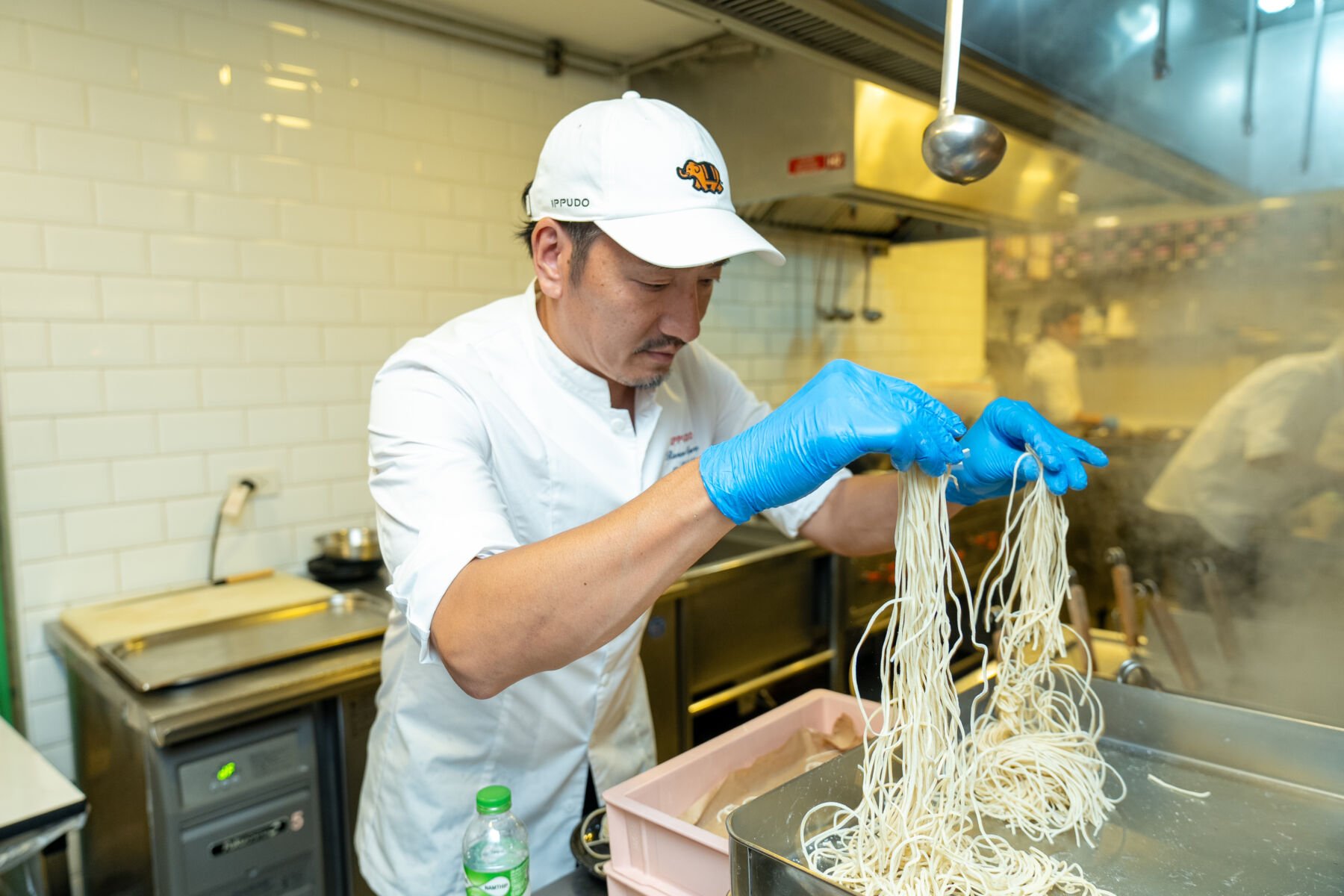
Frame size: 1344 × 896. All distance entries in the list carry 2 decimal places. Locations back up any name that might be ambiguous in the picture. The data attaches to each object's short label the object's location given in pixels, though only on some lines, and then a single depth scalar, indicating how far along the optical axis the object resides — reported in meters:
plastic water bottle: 1.13
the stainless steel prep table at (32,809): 1.58
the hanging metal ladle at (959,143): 1.23
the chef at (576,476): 1.14
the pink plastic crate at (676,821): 1.10
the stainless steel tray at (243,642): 2.08
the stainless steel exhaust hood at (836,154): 2.98
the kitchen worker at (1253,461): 2.23
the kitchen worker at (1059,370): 2.92
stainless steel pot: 2.88
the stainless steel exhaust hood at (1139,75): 1.52
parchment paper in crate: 1.25
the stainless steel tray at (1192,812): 1.03
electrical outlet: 2.76
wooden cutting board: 2.33
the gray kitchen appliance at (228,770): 2.00
